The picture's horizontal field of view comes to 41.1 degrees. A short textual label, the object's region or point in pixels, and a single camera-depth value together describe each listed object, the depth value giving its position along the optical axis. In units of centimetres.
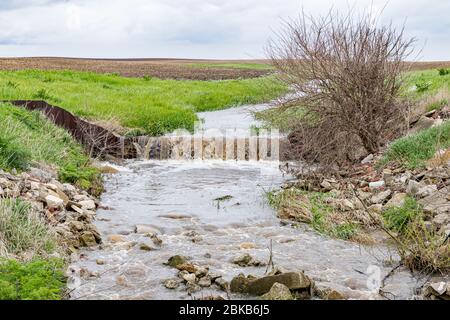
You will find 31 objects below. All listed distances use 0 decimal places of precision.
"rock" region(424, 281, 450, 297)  575
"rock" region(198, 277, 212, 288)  618
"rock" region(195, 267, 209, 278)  639
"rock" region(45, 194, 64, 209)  860
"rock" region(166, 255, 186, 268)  688
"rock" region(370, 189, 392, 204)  970
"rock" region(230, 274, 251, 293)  600
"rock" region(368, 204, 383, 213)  921
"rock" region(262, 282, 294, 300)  559
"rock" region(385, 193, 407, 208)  915
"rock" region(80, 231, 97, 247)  770
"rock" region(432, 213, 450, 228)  796
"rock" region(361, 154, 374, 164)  1276
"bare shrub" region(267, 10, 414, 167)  1226
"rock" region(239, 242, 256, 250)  776
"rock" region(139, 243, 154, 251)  764
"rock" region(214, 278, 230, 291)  608
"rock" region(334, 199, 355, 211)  939
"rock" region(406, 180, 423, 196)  932
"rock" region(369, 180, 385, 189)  1054
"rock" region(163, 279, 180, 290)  613
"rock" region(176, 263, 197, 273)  653
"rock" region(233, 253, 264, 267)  696
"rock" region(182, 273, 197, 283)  624
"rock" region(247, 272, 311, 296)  584
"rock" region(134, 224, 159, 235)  852
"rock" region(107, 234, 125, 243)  805
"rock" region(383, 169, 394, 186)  1046
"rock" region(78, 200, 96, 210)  954
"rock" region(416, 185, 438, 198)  912
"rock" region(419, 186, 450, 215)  840
